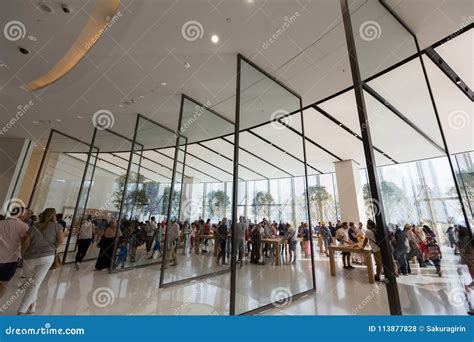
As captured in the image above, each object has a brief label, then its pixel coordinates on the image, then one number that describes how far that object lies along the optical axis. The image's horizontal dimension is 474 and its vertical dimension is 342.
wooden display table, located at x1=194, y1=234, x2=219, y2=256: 8.16
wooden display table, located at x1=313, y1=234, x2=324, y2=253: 9.33
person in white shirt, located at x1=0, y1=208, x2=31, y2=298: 2.72
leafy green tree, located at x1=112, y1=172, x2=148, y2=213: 6.24
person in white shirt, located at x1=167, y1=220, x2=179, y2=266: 6.00
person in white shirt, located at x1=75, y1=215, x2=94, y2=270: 5.92
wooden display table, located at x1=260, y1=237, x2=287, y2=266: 6.17
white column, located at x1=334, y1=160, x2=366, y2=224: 8.76
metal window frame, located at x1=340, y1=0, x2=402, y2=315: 1.71
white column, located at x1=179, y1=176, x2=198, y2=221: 6.23
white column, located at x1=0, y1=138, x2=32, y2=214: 7.87
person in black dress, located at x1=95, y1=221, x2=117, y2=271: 5.48
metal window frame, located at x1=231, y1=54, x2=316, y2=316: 2.98
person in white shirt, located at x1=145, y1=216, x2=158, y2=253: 6.78
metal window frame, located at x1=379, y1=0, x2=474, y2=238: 2.92
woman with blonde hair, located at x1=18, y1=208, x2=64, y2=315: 2.85
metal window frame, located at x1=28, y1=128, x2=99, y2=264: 6.95
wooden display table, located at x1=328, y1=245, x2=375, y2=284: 4.45
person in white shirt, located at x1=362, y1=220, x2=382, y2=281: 4.43
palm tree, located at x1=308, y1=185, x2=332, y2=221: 9.92
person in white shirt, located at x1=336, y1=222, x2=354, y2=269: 5.93
